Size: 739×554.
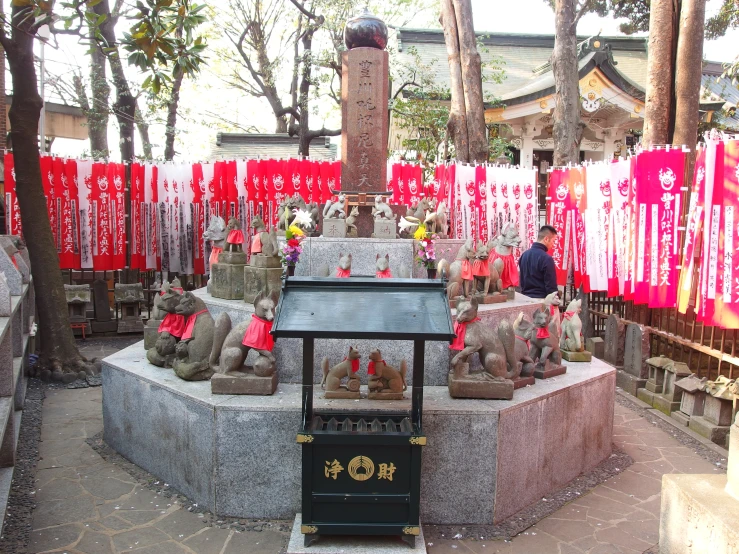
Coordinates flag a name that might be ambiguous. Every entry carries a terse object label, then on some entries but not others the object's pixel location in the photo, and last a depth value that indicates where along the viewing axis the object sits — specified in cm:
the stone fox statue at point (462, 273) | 688
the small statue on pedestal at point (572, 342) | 677
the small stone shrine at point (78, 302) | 1159
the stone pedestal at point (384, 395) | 526
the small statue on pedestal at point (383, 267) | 670
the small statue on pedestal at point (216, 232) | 807
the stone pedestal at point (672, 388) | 786
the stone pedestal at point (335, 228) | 781
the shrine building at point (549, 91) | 1533
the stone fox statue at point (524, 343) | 587
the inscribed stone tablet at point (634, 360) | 879
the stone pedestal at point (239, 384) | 525
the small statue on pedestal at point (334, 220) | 782
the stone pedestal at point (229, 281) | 716
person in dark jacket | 799
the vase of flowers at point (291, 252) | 550
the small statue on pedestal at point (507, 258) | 762
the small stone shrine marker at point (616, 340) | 952
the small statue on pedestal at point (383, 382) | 527
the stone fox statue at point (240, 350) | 536
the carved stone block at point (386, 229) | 783
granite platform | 495
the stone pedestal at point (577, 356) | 675
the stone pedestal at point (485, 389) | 523
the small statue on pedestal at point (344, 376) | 530
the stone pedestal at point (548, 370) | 597
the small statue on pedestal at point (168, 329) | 598
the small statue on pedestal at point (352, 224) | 793
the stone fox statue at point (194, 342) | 568
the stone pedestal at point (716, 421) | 695
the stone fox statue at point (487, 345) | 537
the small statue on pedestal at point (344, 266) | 666
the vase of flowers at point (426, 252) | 620
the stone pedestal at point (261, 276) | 668
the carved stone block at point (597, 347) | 999
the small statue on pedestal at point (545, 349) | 603
